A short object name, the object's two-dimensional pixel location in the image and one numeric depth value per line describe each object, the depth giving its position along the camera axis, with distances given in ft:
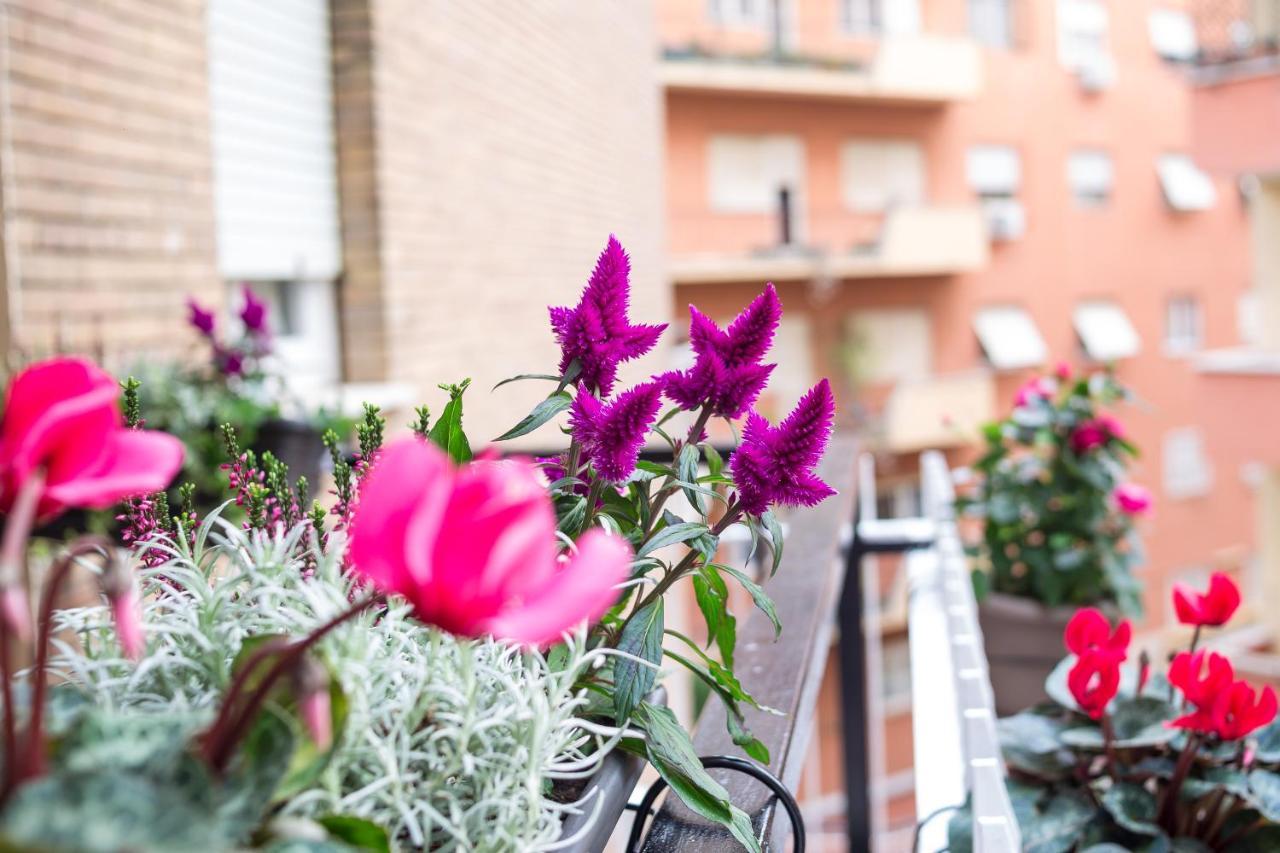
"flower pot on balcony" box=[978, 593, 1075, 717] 7.29
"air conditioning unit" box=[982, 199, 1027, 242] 49.32
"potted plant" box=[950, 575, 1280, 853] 3.58
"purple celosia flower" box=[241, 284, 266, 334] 7.61
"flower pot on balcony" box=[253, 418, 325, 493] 6.64
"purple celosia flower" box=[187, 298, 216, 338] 7.43
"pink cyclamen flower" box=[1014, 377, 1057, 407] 8.64
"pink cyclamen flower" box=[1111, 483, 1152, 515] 8.10
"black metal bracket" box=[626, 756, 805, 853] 2.32
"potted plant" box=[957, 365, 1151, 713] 7.50
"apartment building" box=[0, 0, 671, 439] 7.82
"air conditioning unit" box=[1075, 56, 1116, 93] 51.60
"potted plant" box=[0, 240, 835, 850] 1.18
